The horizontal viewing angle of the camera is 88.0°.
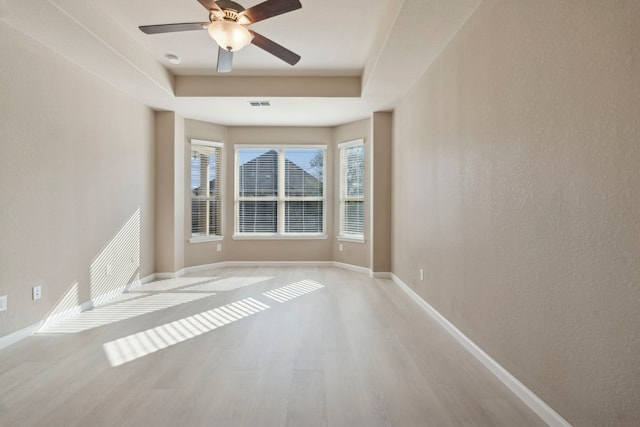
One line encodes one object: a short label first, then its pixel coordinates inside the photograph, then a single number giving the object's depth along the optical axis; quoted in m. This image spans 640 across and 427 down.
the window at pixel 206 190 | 5.93
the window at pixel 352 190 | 5.90
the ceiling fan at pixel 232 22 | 2.29
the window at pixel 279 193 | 6.43
